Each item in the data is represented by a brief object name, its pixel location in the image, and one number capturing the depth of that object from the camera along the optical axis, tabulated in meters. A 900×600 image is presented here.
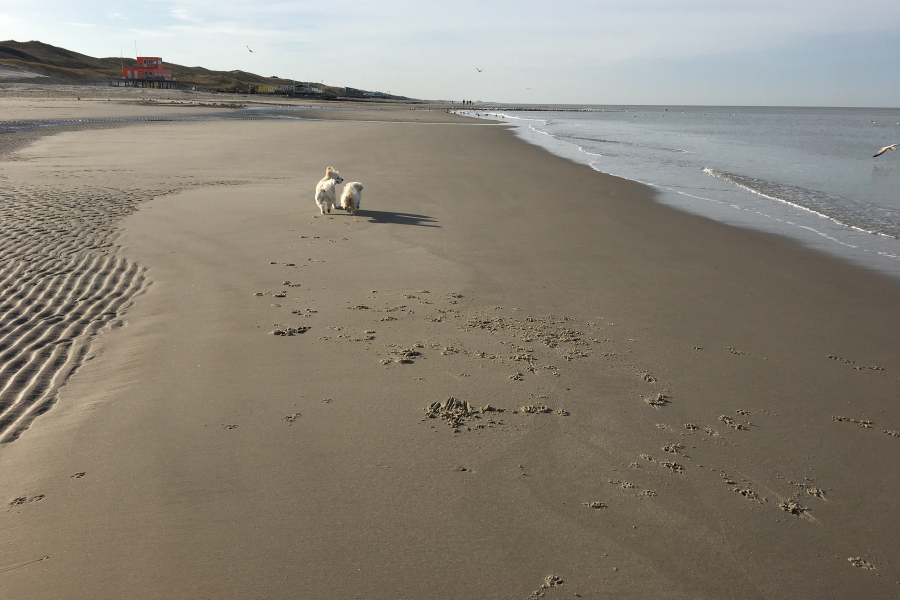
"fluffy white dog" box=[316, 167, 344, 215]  9.14
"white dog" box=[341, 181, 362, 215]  9.25
